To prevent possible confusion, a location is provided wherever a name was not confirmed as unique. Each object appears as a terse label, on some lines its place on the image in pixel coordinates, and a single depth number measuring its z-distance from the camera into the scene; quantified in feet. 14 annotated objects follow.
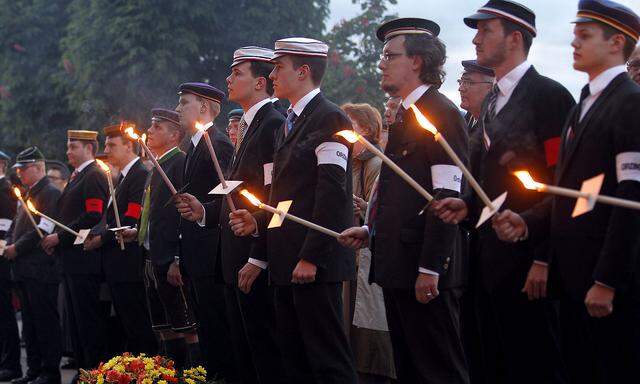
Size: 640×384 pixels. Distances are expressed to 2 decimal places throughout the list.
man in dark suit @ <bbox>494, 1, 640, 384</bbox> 24.69
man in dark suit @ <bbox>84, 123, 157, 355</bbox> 55.58
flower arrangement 41.73
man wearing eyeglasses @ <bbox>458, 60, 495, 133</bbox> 41.78
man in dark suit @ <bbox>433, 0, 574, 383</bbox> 29.20
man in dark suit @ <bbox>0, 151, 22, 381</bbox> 69.83
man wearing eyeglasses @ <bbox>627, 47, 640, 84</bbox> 34.27
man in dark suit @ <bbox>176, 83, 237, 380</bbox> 46.22
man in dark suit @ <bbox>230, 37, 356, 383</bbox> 35.42
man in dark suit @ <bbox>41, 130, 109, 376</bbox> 58.07
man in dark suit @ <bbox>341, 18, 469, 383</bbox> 31.05
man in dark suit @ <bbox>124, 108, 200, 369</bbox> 49.62
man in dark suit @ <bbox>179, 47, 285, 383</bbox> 40.15
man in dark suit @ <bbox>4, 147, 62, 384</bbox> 65.22
